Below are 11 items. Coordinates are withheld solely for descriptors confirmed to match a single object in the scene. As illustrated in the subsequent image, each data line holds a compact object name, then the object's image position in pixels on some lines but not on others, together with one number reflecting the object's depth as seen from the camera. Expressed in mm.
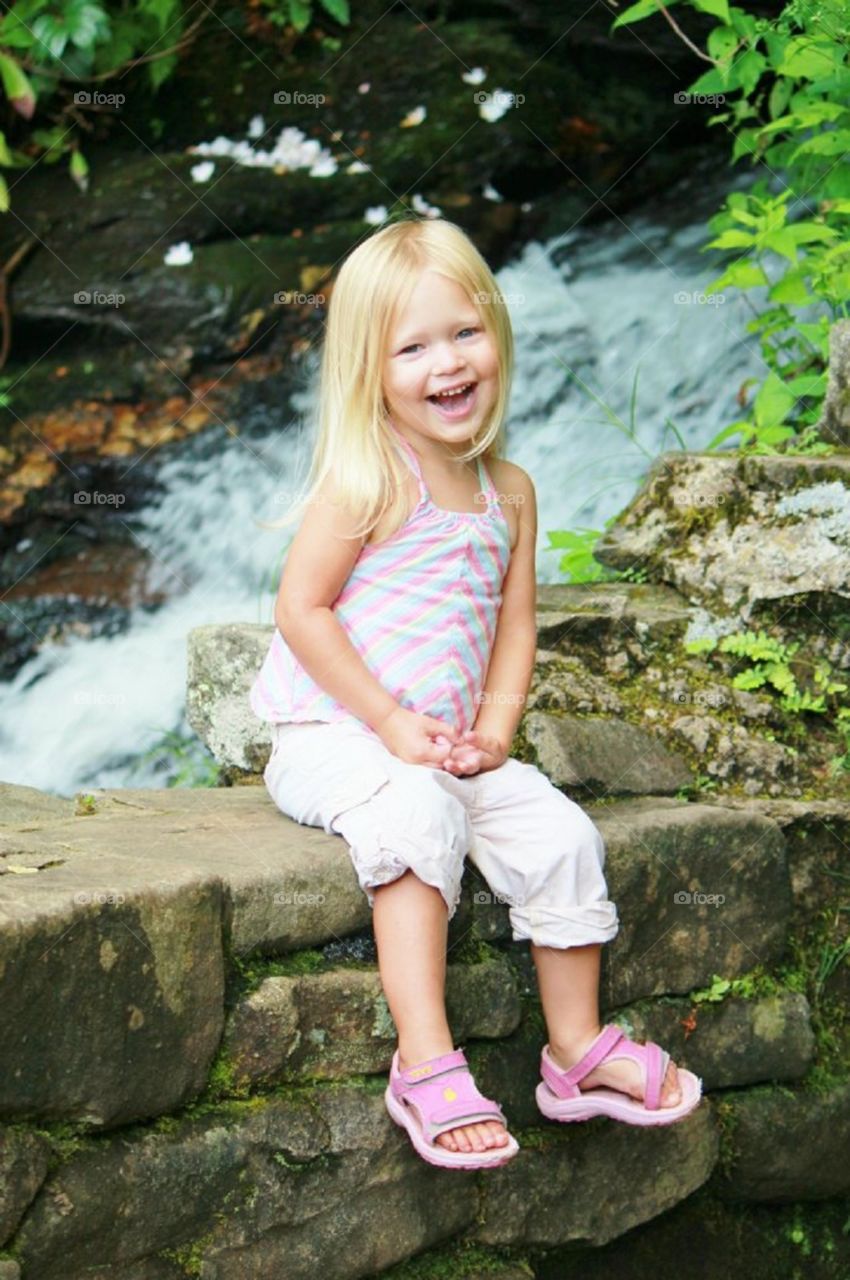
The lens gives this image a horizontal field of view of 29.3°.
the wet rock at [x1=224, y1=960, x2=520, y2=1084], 2279
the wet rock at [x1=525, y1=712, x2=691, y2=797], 2973
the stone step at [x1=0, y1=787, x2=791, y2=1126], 2027
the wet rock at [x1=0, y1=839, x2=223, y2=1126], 1994
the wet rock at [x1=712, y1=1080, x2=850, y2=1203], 2863
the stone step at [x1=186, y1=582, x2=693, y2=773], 3203
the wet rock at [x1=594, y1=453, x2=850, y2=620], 3287
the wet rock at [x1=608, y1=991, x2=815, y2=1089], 2768
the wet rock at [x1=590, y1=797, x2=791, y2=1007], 2705
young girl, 2375
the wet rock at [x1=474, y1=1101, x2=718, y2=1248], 2559
